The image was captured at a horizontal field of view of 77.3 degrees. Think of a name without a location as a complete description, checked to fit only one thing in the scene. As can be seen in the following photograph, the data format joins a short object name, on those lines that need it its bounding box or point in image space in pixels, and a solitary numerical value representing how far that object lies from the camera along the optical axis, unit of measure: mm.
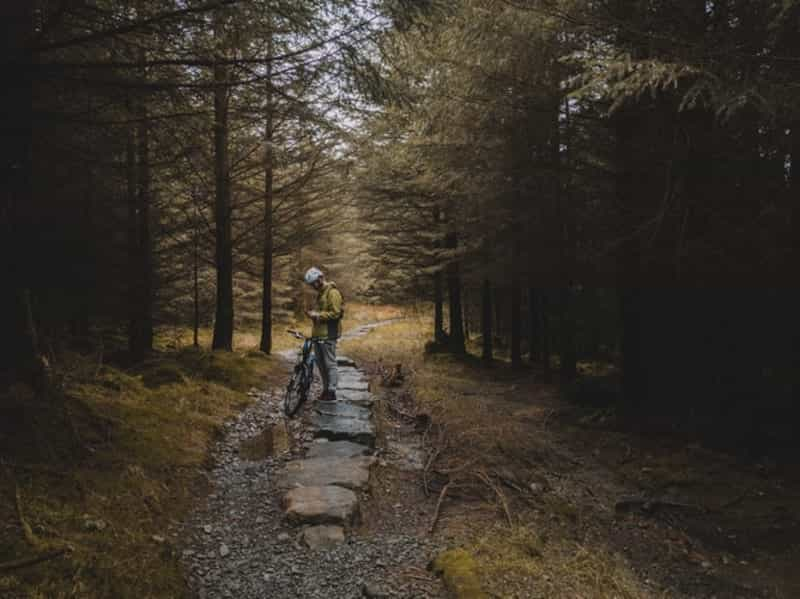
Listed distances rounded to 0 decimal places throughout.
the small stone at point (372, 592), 3534
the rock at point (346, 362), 13336
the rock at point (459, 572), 3467
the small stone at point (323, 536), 4195
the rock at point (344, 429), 6797
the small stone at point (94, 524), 3650
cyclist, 8344
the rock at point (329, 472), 5281
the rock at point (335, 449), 6152
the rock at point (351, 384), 9938
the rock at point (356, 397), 8773
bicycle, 8305
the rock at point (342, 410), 7820
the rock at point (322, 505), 4527
